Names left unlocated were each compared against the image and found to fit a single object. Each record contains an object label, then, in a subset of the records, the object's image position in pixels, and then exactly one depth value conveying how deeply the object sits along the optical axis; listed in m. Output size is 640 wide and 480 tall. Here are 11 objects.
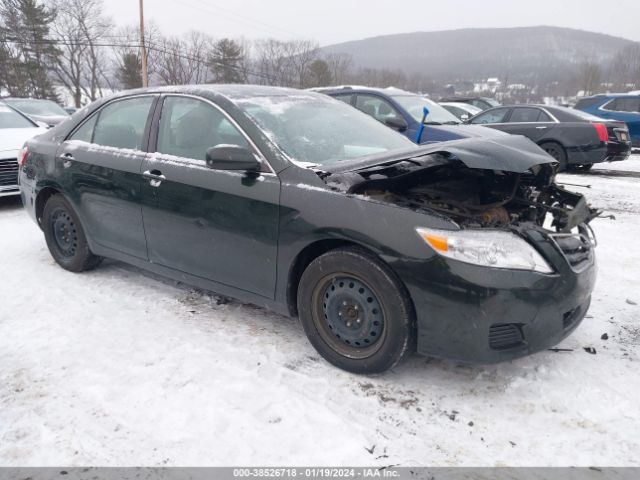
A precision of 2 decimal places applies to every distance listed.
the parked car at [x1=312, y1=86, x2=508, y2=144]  6.93
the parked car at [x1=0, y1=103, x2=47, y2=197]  6.58
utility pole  27.58
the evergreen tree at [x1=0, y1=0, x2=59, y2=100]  42.44
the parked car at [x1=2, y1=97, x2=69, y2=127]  13.00
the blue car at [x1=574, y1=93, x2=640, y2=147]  12.56
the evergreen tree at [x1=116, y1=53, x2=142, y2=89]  46.66
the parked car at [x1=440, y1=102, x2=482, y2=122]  14.53
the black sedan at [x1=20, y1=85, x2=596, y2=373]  2.39
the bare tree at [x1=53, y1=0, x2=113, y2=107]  48.22
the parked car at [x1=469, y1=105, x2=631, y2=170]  9.34
